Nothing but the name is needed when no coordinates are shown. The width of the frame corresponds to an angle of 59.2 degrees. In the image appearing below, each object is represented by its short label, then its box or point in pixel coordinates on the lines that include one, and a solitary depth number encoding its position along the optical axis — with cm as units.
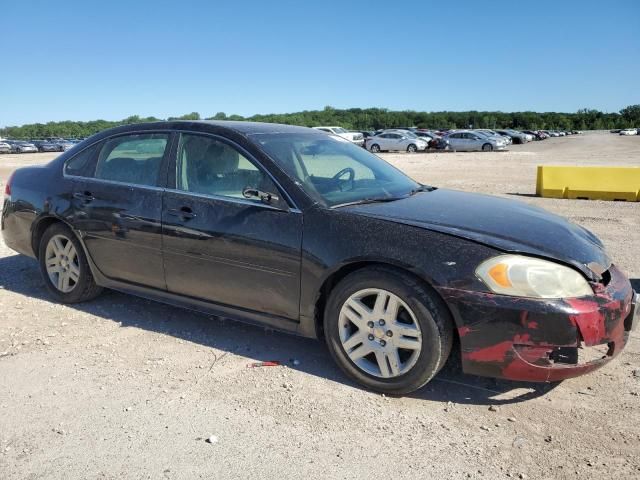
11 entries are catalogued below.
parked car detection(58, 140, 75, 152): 6451
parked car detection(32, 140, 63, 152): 6156
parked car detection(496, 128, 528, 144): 6104
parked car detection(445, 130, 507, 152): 4184
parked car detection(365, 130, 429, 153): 4269
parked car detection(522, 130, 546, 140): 8100
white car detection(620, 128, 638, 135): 9638
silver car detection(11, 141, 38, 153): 5947
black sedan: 303
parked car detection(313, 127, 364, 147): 4528
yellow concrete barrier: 1142
